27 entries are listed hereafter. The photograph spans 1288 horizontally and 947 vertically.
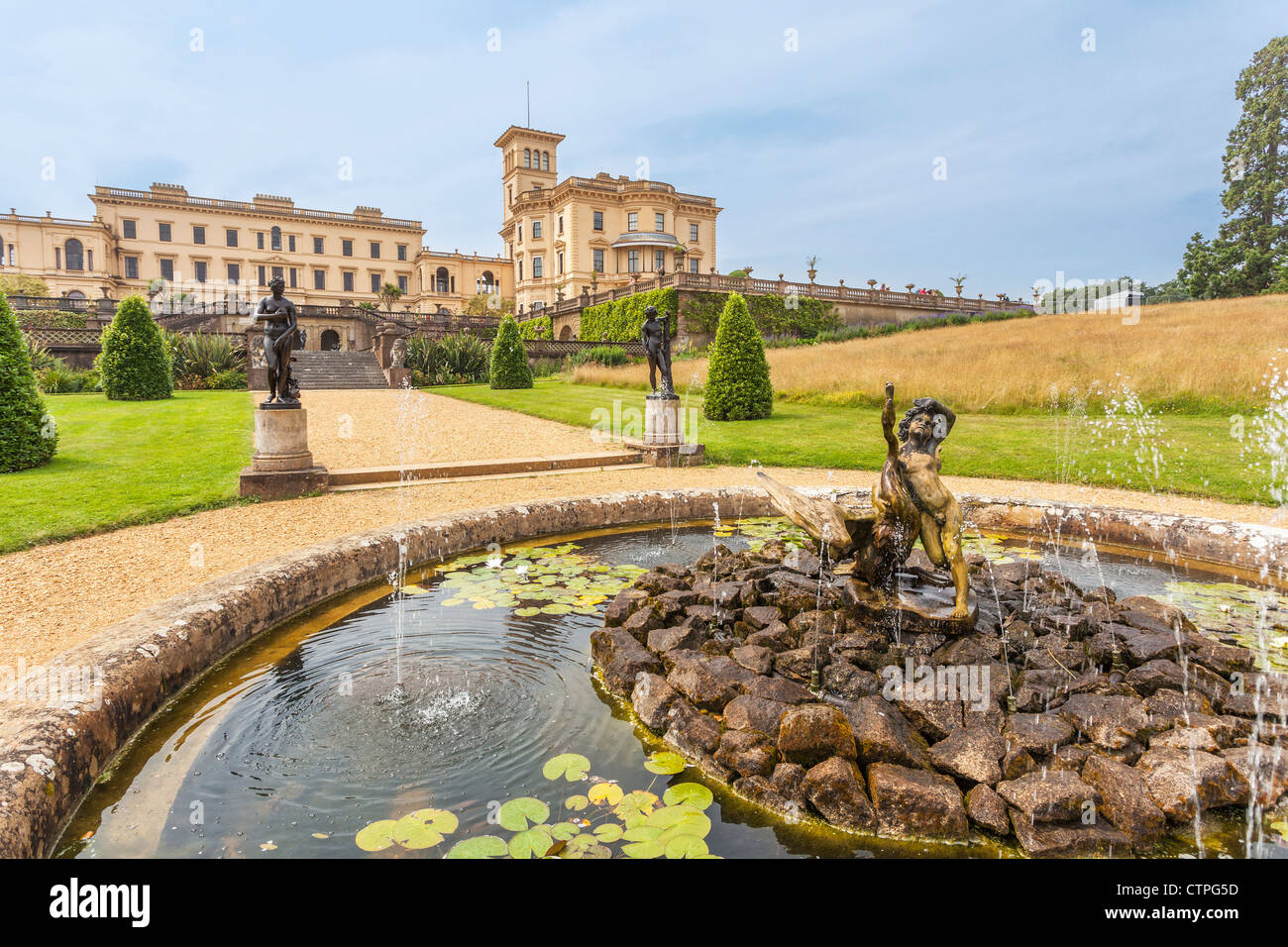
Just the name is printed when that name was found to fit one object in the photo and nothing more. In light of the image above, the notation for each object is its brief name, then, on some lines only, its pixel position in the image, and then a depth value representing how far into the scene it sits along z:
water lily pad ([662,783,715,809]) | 2.46
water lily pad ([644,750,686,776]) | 2.67
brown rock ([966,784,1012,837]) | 2.28
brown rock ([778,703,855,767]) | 2.53
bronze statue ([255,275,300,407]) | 8.13
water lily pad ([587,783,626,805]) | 2.46
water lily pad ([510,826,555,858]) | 2.14
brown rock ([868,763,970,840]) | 2.30
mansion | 51.69
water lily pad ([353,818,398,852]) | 2.18
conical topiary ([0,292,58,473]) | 8.32
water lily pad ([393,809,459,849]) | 2.21
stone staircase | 25.00
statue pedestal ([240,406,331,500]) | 7.82
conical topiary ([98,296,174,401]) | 17.27
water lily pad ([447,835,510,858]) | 2.14
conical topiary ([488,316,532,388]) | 22.58
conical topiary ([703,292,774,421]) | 14.80
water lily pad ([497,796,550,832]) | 2.30
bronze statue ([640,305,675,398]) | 10.95
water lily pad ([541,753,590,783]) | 2.62
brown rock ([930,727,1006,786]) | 2.48
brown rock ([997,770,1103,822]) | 2.26
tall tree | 37.38
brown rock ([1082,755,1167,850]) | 2.22
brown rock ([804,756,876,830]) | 2.35
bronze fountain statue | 3.32
